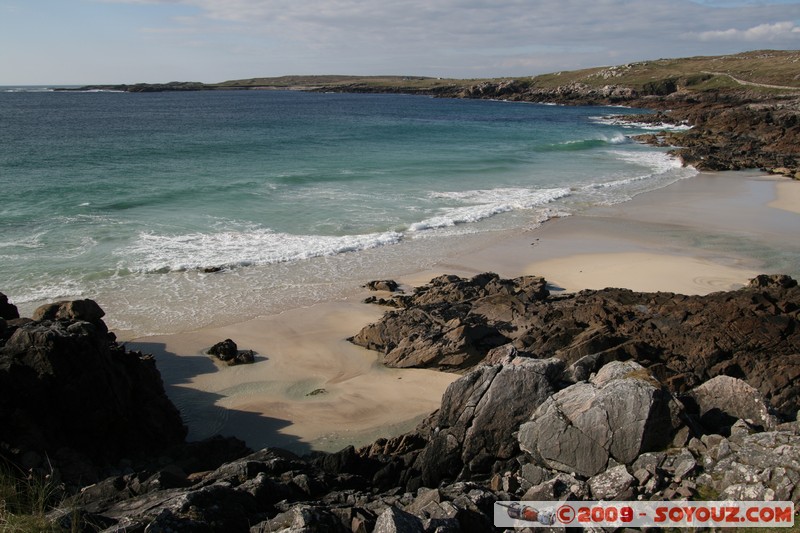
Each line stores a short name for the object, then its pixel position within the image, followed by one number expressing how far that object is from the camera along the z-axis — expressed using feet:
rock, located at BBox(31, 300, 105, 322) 43.01
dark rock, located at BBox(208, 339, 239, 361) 47.42
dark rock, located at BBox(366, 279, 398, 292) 62.75
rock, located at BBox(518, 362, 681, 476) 25.71
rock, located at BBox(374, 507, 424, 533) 19.97
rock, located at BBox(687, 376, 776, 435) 27.99
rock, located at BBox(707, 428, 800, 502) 21.93
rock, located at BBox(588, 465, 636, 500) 23.70
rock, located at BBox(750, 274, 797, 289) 54.44
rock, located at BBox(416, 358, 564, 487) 28.86
